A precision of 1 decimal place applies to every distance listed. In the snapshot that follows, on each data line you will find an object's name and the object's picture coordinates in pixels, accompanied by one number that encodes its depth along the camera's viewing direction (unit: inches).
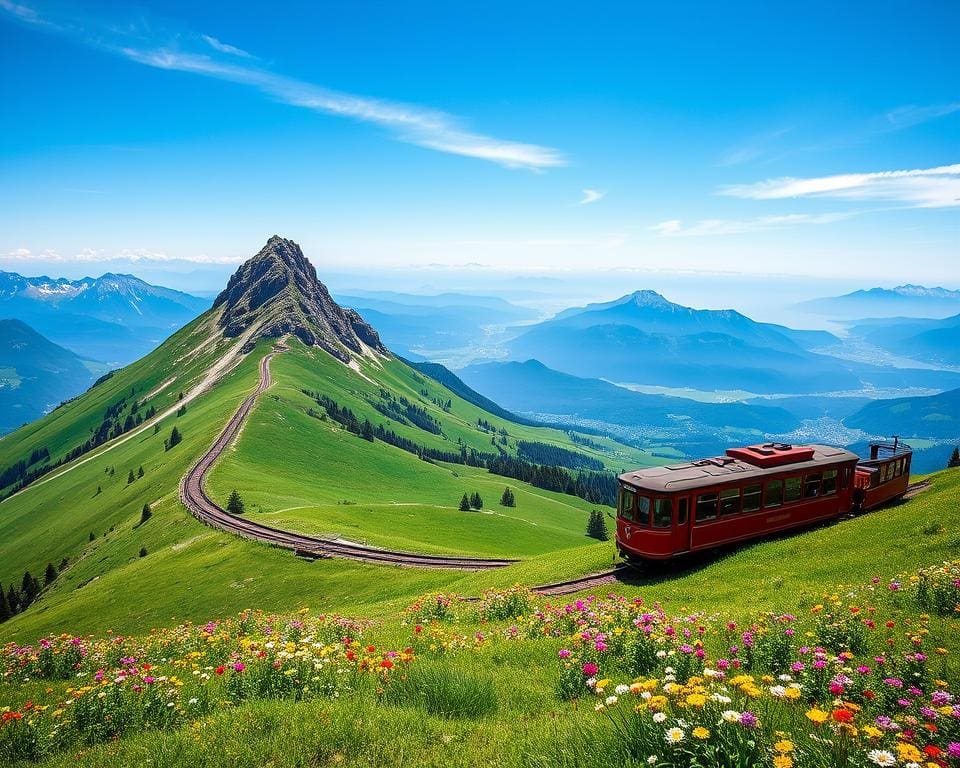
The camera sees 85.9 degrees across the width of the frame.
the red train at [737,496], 984.9
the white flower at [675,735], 202.1
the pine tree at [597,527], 4256.6
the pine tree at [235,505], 2719.0
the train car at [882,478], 1206.3
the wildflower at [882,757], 177.0
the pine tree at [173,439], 5403.5
